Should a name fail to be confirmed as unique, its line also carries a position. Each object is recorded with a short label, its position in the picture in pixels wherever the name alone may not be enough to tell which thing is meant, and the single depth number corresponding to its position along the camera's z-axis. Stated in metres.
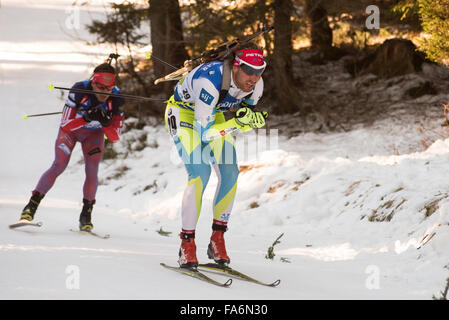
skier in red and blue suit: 15.23
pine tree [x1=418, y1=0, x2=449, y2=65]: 19.97
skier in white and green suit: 11.09
